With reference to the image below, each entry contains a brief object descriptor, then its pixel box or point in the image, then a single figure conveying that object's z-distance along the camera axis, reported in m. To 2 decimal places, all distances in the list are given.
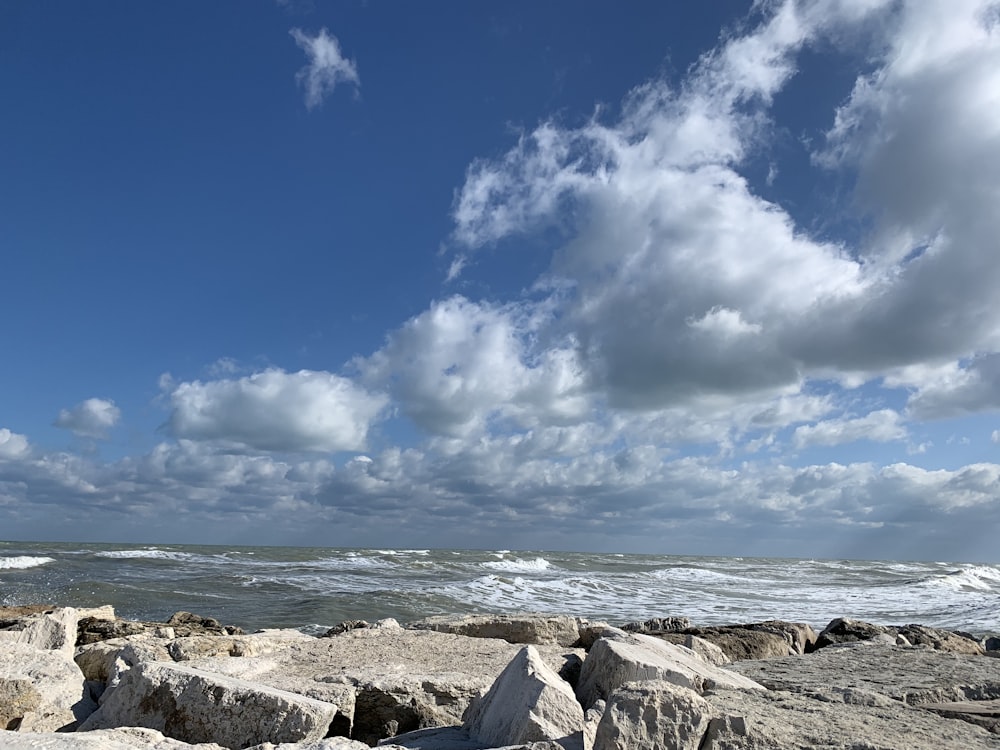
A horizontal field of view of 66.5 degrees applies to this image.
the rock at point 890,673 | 4.21
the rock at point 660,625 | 9.65
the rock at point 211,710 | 3.59
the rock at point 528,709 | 3.11
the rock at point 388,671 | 4.28
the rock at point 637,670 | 3.86
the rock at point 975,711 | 3.49
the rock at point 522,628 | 7.18
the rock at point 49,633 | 6.69
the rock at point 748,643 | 7.98
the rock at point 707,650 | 6.15
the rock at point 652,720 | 2.80
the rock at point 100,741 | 2.73
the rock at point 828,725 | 2.89
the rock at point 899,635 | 8.62
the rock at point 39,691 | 4.04
